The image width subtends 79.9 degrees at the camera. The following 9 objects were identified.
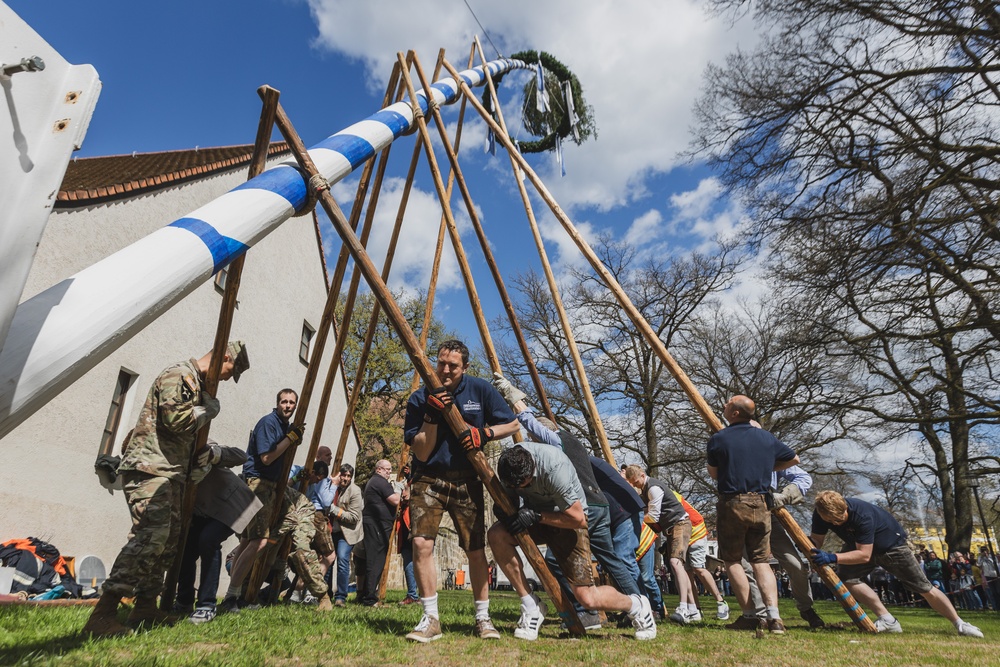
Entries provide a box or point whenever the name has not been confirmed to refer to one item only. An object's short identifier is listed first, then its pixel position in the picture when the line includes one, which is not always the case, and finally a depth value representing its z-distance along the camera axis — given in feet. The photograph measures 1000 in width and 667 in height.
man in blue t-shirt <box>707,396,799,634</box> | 15.57
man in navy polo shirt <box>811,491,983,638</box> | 16.78
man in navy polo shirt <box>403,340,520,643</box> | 12.62
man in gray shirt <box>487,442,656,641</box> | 12.60
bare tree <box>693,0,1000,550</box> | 25.41
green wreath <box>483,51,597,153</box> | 38.58
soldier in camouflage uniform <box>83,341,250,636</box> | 10.85
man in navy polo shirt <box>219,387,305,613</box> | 17.04
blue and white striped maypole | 4.10
